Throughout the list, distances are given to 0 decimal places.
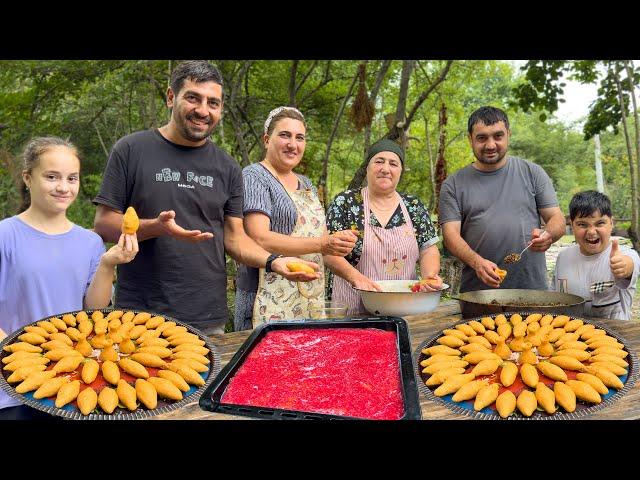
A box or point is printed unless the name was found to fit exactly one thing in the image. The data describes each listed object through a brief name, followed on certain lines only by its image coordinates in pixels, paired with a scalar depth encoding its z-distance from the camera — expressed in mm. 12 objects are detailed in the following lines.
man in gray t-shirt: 3570
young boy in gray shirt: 2934
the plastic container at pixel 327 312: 3223
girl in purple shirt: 2227
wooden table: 1593
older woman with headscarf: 3270
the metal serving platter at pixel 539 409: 1571
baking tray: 1562
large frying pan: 2301
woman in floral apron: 3115
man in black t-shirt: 2707
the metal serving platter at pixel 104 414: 1574
